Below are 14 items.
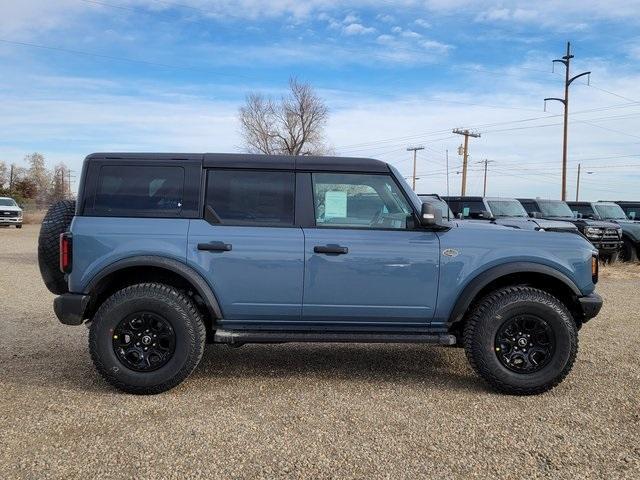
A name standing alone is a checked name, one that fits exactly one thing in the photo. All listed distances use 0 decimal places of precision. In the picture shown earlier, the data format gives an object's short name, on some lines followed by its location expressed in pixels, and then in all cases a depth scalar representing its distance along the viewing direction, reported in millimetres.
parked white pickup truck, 30547
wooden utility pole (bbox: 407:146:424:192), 49941
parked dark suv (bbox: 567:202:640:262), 14383
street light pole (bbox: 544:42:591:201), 25656
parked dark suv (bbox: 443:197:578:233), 12445
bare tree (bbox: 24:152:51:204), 91675
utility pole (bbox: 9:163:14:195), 81875
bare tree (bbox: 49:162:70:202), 84875
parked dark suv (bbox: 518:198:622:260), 13289
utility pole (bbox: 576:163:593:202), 78125
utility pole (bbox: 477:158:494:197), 72481
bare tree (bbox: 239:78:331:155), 52469
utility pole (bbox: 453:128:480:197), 36131
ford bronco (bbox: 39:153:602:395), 4285
